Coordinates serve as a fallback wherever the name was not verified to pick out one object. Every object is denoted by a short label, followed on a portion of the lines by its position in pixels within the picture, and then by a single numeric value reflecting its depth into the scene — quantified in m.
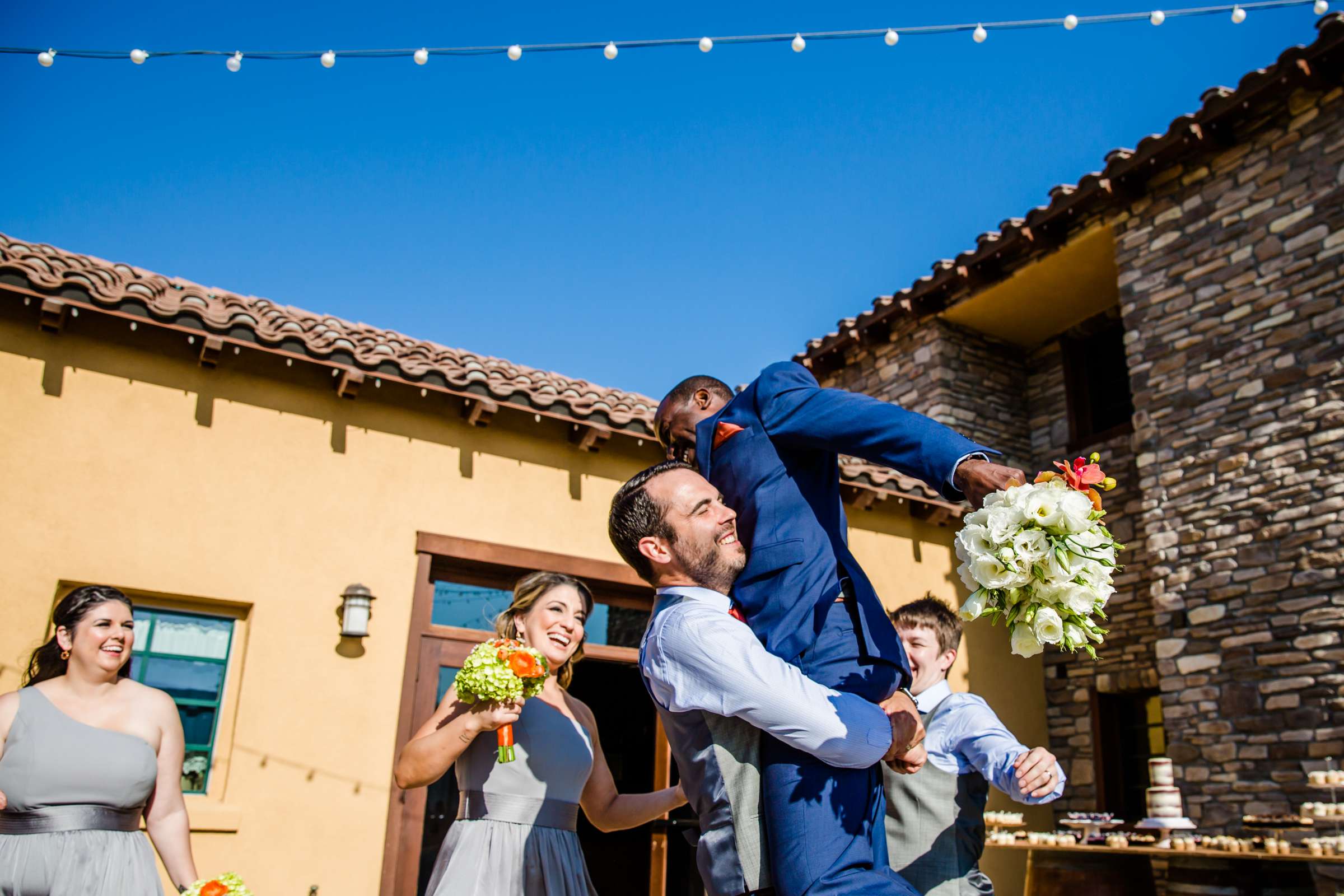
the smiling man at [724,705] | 1.68
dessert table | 5.09
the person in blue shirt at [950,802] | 2.89
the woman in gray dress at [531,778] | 3.06
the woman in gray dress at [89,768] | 3.21
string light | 5.21
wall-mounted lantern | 5.71
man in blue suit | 1.67
